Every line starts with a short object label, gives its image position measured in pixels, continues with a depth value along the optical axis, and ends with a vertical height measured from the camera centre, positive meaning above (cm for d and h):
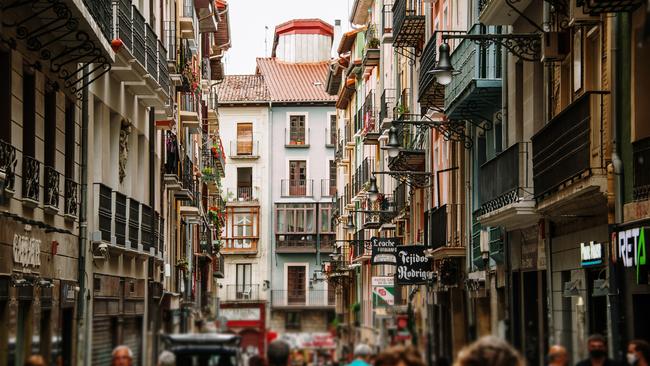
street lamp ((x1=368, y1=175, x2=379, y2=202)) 4109 +420
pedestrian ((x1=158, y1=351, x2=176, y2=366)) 1302 -4
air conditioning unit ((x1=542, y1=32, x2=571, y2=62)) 2194 +430
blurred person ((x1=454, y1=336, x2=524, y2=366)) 818 +0
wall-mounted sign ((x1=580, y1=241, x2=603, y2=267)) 1982 +129
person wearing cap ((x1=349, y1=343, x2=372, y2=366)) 1448 +1
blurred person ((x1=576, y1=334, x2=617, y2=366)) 1329 +0
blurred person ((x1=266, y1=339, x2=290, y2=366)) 1395 +0
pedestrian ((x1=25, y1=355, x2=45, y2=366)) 1114 -5
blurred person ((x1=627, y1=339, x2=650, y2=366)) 1359 +1
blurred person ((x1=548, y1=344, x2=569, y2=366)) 1252 -1
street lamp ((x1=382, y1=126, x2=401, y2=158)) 3316 +443
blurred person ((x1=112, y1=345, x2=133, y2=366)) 1307 -2
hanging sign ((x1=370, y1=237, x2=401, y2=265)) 3959 +277
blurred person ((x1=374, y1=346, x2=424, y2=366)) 992 -2
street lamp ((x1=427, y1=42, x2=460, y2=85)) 2122 +386
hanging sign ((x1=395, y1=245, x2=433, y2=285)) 3625 +205
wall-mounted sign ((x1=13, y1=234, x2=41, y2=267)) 1900 +129
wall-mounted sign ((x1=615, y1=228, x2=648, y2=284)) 1680 +114
